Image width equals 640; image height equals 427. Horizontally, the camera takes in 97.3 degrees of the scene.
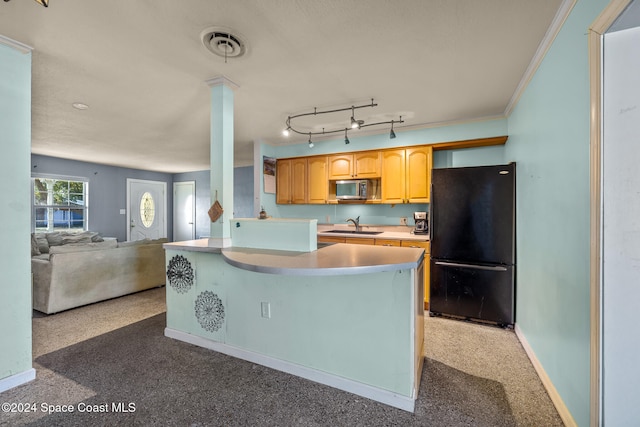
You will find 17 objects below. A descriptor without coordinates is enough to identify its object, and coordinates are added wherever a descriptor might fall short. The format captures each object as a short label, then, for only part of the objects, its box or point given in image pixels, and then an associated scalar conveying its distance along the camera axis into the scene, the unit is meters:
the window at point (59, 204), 5.92
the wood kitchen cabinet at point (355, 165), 4.12
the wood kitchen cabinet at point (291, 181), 4.66
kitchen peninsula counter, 1.77
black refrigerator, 2.93
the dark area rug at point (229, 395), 1.68
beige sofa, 3.31
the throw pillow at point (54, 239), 5.35
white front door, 7.61
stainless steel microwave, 4.14
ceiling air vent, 1.87
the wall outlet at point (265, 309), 2.24
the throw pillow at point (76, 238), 5.50
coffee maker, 3.74
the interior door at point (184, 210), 8.35
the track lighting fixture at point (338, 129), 3.13
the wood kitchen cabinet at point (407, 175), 3.77
